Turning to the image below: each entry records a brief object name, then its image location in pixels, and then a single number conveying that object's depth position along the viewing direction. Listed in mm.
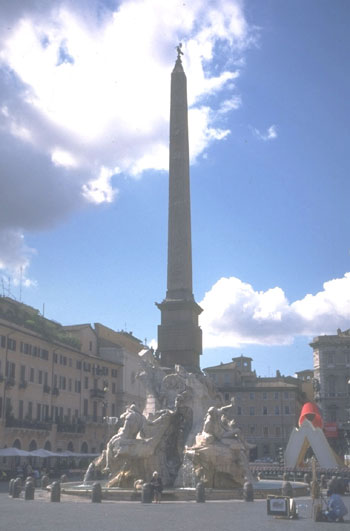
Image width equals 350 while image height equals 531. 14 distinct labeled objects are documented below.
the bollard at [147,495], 19564
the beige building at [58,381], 43625
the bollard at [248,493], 20427
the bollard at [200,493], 19938
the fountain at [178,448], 22531
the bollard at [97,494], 19859
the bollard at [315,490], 17170
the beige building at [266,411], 71562
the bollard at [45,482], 26312
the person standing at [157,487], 19922
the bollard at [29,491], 21189
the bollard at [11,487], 22675
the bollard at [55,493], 20344
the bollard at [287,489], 20766
